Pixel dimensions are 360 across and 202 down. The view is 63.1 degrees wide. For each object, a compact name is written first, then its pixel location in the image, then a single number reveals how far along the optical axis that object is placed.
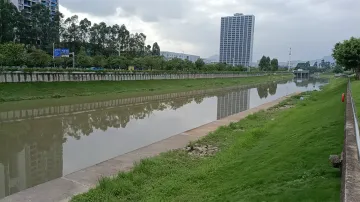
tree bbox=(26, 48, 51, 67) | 36.36
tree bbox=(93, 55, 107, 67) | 52.11
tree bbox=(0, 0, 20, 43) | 53.64
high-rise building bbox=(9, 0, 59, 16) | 78.25
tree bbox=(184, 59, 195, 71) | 69.18
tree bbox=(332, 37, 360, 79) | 31.73
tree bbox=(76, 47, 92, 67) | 49.05
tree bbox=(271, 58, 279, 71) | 133.91
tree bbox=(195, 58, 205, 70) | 75.69
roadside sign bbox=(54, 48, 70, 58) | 53.22
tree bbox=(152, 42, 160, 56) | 92.44
